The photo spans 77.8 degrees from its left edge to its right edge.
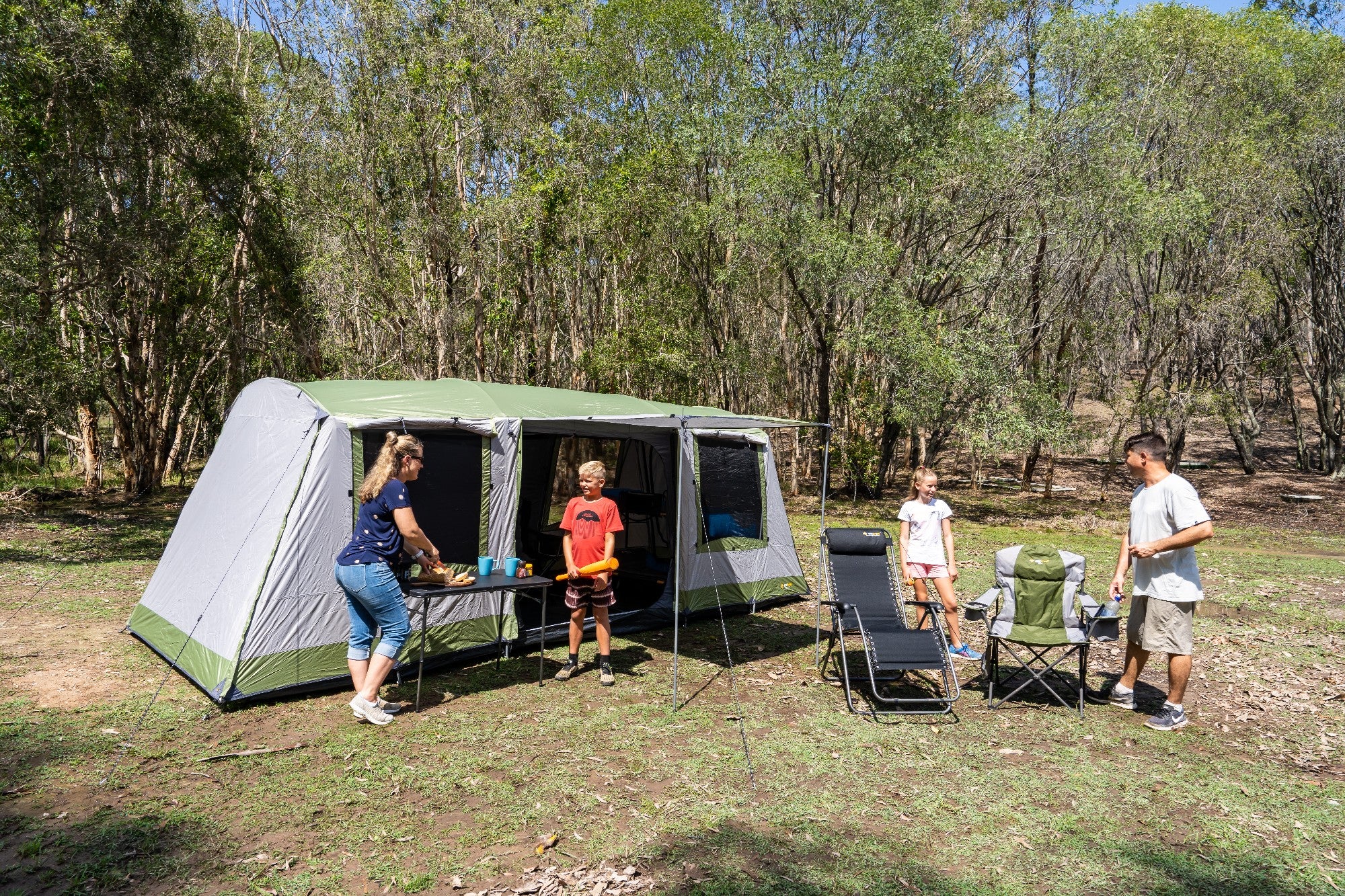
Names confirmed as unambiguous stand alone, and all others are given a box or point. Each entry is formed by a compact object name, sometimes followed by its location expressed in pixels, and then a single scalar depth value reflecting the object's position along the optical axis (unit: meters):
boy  5.80
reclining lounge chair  5.47
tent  5.41
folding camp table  5.14
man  5.03
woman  4.84
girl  6.27
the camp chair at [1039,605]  5.56
